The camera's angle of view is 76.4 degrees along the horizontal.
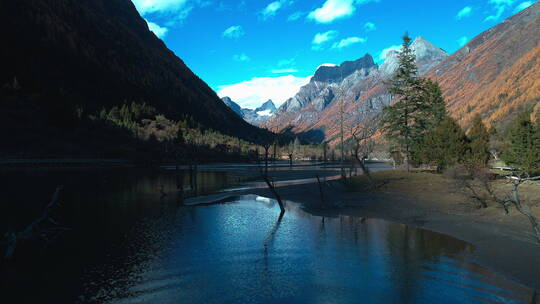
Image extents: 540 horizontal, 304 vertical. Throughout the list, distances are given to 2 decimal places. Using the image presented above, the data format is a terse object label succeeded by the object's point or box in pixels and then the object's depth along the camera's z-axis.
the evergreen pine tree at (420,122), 63.78
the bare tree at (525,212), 16.27
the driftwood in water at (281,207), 41.09
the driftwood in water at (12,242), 19.06
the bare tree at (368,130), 54.71
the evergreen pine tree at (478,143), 54.74
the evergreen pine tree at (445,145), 56.81
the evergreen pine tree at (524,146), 48.78
